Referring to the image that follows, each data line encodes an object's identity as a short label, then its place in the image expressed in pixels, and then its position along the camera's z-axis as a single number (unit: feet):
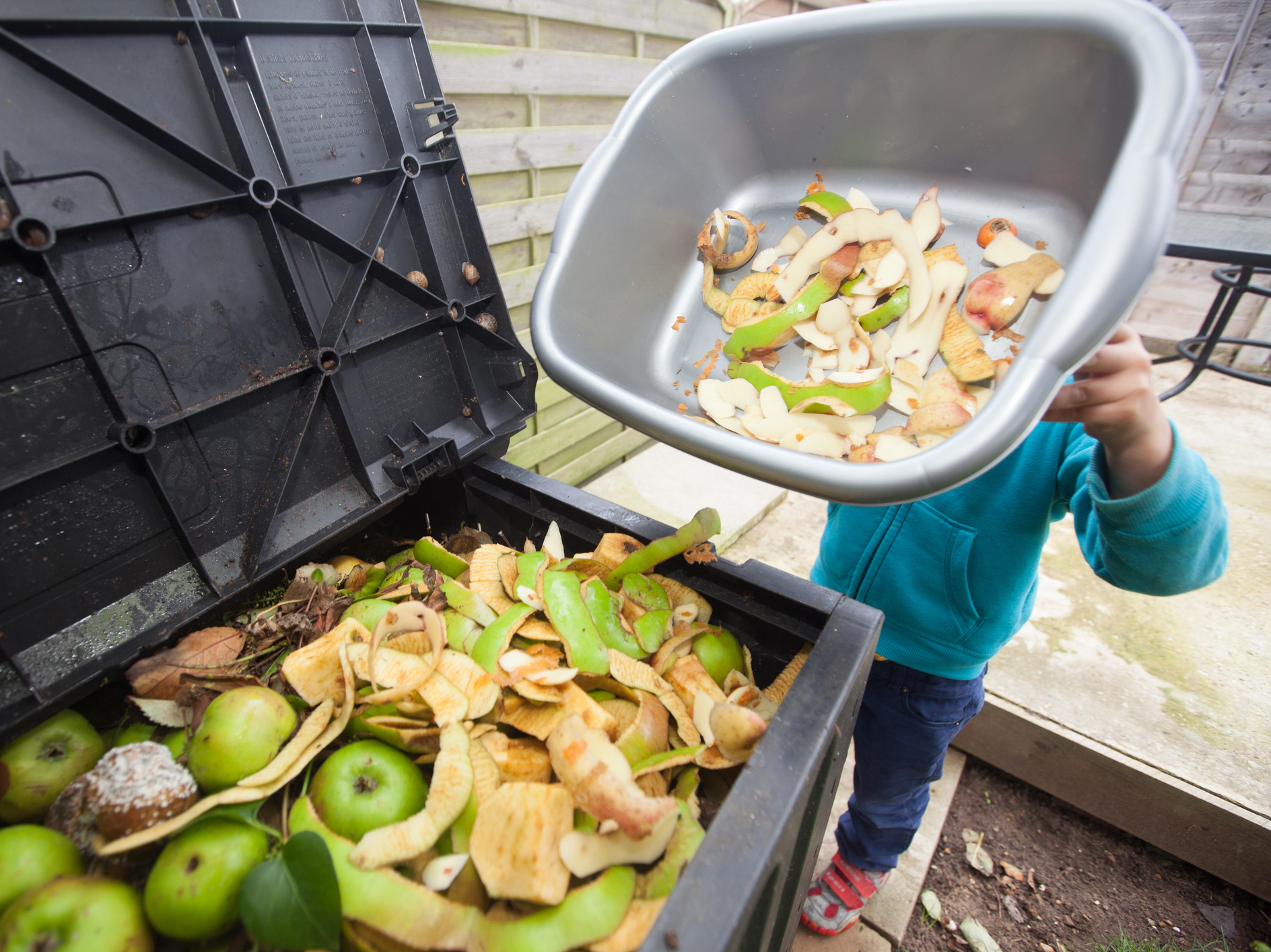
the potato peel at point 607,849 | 2.06
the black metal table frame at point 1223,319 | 8.55
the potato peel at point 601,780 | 2.02
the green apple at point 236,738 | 2.23
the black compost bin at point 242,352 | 2.15
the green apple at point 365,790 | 2.22
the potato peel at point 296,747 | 2.23
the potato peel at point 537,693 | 2.52
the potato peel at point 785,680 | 2.75
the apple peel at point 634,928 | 1.96
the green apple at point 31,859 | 1.88
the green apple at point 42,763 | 2.16
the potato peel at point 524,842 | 2.02
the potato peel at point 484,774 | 2.30
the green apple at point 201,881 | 1.95
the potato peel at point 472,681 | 2.52
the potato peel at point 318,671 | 2.57
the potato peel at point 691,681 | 2.69
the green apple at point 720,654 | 2.84
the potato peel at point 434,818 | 2.07
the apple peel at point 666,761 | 2.33
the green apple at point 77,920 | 1.75
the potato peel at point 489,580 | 3.09
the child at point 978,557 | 2.19
